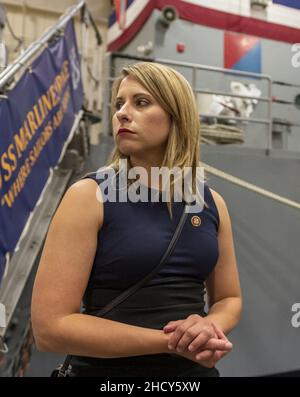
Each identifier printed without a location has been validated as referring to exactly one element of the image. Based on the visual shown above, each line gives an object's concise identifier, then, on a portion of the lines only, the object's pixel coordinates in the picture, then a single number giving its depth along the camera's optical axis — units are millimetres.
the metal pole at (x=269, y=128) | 3594
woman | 799
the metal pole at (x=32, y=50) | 1887
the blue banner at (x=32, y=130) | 1853
